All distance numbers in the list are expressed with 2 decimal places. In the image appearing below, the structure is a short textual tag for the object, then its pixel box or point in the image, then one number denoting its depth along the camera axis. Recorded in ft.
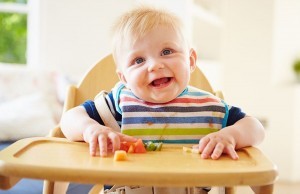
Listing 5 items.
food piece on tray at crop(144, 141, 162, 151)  2.99
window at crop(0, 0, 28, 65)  9.53
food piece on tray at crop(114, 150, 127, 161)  2.59
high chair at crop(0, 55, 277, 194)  2.25
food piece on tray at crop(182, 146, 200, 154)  2.88
